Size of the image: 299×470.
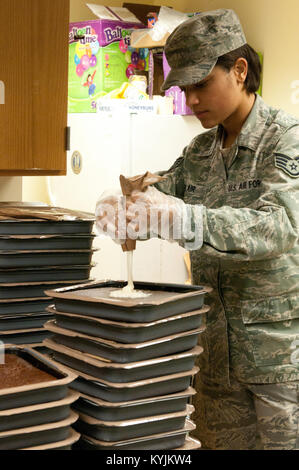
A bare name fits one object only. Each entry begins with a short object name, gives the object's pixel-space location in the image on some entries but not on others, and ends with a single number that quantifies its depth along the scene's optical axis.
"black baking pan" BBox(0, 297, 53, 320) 1.47
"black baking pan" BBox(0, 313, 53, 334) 1.47
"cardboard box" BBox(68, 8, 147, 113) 3.56
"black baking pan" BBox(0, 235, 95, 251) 1.48
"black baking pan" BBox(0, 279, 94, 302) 1.47
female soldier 1.59
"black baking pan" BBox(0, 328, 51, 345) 1.46
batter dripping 1.23
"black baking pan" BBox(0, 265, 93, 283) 1.48
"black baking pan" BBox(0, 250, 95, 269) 1.47
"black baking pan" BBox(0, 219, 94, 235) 1.48
